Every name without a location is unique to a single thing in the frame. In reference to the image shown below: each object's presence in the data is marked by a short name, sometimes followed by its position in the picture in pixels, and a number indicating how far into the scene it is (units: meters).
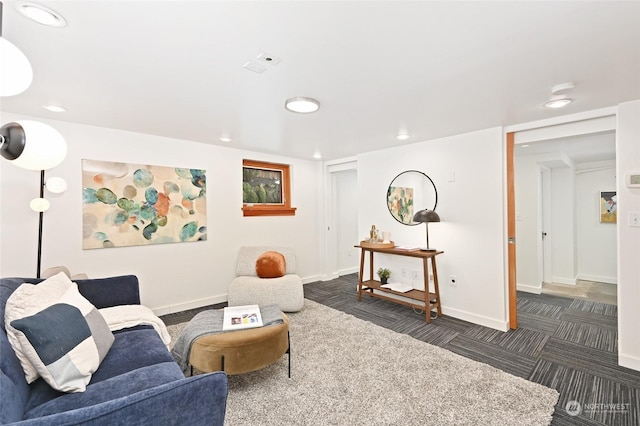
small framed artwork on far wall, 4.88
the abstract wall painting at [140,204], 3.15
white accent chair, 3.54
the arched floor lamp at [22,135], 0.73
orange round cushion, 3.87
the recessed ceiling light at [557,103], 2.36
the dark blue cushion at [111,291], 2.40
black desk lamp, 3.38
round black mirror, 3.78
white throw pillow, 1.29
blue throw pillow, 1.26
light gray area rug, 1.81
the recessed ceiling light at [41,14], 1.25
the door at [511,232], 3.13
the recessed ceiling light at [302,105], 2.30
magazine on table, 2.21
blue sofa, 0.93
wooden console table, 3.35
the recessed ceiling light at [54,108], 2.50
